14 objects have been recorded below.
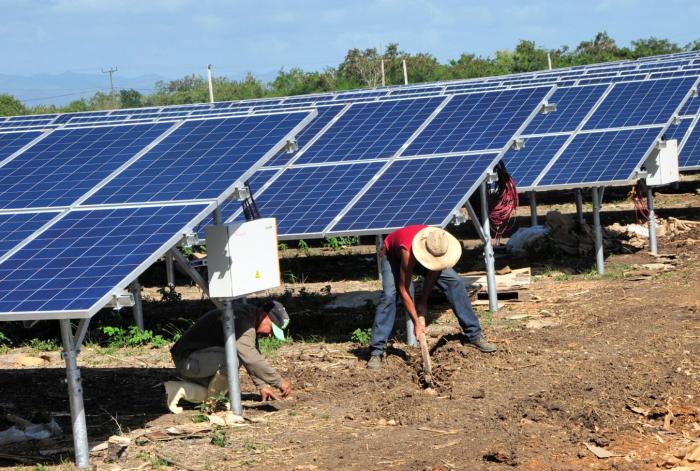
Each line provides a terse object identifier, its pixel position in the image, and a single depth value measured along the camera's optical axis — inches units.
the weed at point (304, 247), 890.7
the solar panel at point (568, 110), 795.4
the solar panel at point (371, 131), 605.3
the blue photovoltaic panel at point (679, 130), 948.6
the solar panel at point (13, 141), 481.1
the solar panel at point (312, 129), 646.5
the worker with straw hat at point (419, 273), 448.5
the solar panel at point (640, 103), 761.6
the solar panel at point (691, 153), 892.6
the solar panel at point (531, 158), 713.9
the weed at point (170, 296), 678.5
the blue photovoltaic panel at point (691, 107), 1006.8
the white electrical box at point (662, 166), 722.2
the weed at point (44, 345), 592.4
